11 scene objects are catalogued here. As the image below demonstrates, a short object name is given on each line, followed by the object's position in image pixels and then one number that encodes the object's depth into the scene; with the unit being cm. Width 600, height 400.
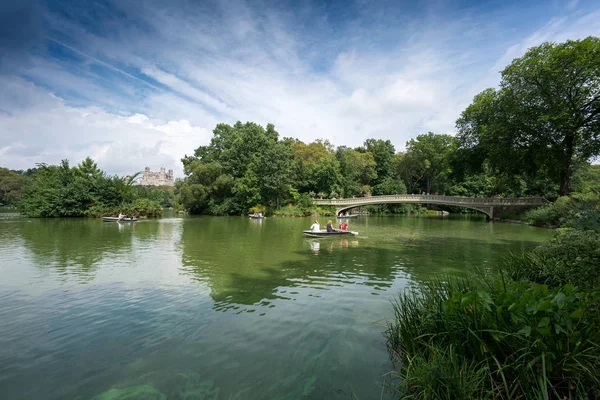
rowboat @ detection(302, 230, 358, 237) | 1952
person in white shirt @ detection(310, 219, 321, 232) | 1996
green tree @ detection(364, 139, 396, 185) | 6234
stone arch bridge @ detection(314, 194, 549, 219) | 3400
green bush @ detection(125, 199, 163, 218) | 3875
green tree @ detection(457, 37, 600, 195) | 2356
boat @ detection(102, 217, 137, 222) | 3177
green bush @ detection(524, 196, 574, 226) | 2278
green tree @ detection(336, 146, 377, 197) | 5416
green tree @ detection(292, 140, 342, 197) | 5025
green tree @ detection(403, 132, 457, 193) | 5494
